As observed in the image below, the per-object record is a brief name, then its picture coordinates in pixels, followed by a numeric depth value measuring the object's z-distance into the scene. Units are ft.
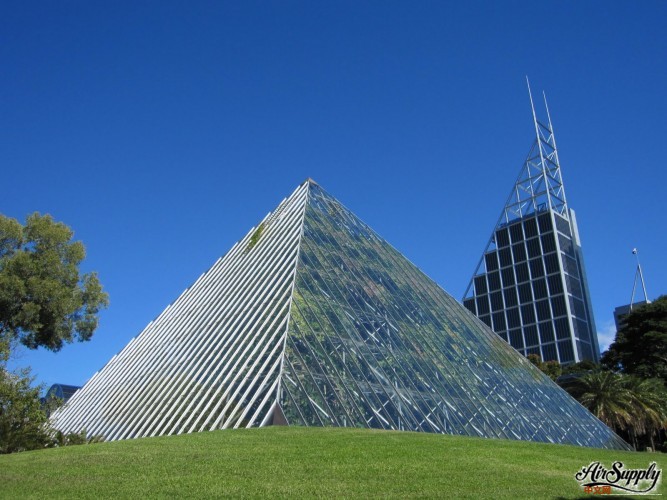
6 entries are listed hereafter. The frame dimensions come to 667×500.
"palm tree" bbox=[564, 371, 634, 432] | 120.57
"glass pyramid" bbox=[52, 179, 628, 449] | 61.82
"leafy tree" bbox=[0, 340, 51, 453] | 62.85
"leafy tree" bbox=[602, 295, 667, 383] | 193.47
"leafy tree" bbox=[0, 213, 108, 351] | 75.41
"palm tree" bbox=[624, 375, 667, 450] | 120.16
